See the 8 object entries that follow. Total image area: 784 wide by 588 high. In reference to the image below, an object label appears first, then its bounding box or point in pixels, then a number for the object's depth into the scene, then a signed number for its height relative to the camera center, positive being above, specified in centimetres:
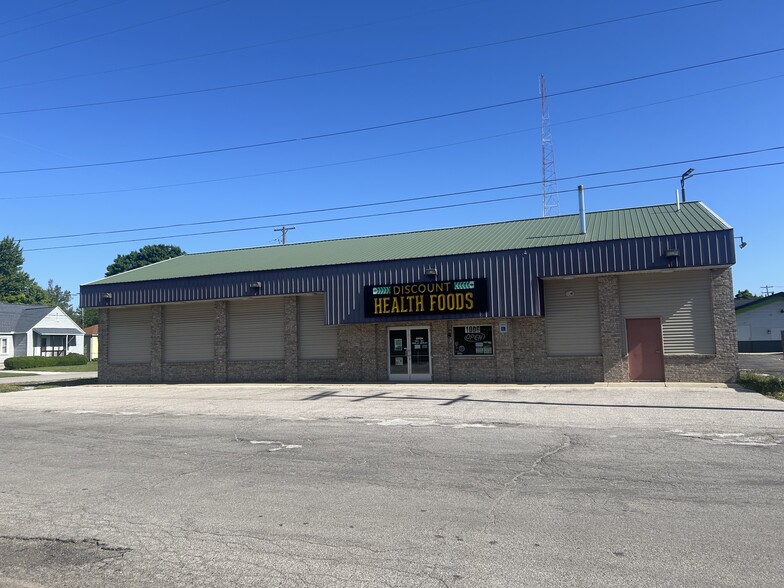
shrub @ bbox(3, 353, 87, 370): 4384 -93
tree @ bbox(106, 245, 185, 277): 9631 +1459
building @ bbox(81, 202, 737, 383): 1945 +117
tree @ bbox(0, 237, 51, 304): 8894 +1064
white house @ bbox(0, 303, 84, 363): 5303 +163
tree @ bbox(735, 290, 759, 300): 9475 +588
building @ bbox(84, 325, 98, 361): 6221 +24
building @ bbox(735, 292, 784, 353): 4912 +53
